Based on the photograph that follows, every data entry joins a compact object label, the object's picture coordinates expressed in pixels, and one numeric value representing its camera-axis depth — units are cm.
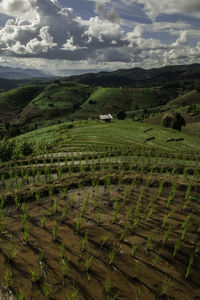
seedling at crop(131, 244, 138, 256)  662
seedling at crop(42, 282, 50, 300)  516
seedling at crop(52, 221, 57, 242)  729
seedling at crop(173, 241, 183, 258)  685
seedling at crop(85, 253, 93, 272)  617
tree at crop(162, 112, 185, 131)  7362
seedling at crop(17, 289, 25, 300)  489
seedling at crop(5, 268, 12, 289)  571
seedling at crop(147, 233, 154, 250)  711
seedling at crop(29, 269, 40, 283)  583
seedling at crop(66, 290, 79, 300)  507
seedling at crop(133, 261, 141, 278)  607
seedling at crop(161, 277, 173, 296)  564
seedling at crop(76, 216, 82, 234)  779
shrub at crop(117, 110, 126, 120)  10401
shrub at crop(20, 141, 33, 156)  2501
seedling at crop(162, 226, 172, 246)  721
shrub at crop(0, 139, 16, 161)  2048
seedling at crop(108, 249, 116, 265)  630
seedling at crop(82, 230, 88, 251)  683
